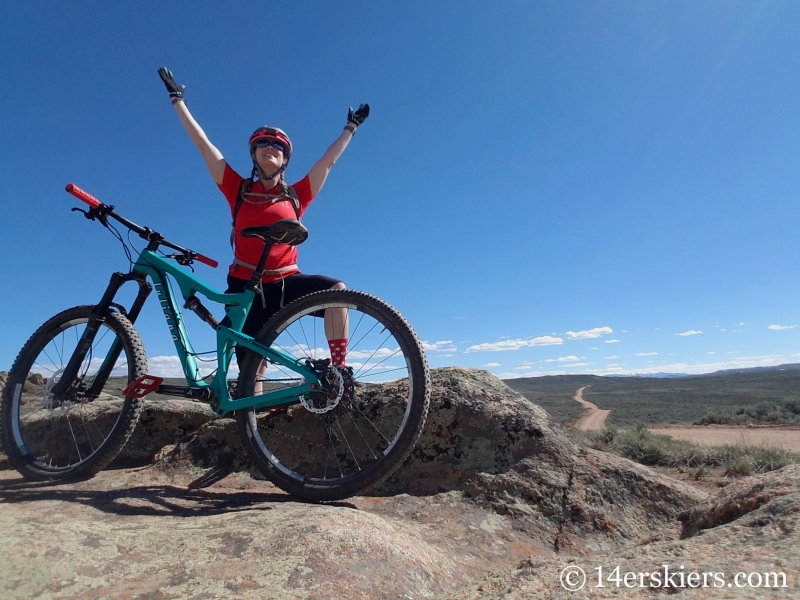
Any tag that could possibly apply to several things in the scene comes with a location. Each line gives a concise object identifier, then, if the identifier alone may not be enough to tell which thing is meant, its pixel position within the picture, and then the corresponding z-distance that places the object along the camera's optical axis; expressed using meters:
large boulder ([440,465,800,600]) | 1.01
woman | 3.29
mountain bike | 2.67
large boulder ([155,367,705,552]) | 2.47
